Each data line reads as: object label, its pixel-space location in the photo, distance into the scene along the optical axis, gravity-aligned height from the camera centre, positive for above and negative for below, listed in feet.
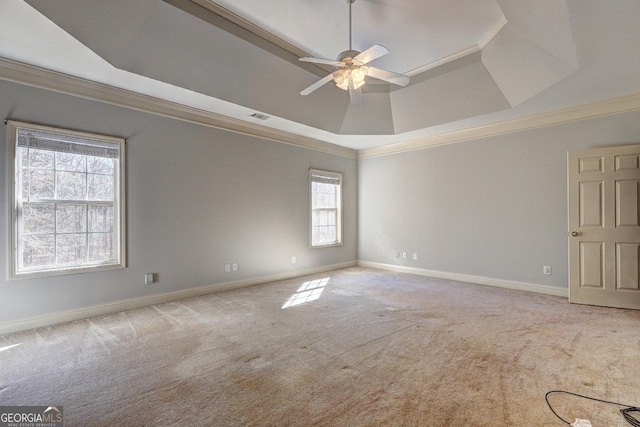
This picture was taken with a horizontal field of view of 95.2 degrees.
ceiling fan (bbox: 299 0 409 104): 8.85 +4.71
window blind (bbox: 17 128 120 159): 10.08 +2.63
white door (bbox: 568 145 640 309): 12.00 -0.64
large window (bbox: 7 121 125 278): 10.02 +0.49
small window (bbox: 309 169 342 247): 19.92 +0.36
